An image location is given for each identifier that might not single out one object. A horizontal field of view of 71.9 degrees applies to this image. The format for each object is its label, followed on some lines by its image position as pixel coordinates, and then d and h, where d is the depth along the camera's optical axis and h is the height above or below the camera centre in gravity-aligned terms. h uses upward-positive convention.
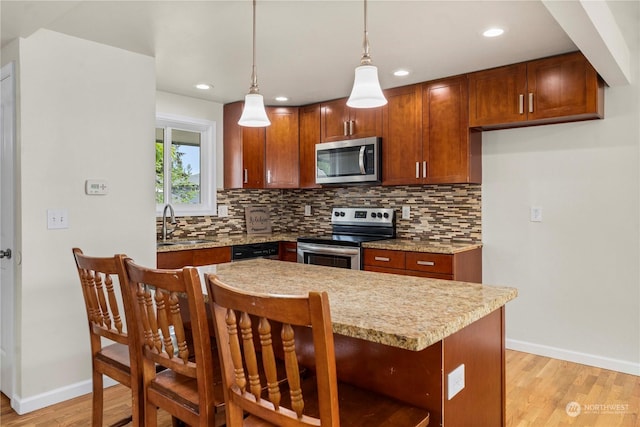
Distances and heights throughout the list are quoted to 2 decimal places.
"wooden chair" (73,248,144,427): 1.62 -0.51
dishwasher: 4.00 -0.42
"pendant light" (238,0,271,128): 2.13 +0.48
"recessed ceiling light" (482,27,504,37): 2.55 +1.02
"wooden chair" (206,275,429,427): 0.97 -0.42
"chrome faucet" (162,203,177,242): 3.95 -0.14
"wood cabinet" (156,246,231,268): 3.43 -0.42
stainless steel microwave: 3.96 +0.41
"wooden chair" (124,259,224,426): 1.32 -0.48
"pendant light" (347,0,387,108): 1.79 +0.50
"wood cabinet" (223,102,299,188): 4.48 +0.56
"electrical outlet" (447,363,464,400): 1.31 -0.54
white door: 2.56 -0.14
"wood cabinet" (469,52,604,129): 2.94 +0.79
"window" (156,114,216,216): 4.22 +0.41
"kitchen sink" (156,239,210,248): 3.62 -0.32
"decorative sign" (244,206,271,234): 4.80 -0.14
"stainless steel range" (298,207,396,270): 3.80 -0.30
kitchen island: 1.20 -0.41
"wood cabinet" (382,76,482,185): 3.51 +0.57
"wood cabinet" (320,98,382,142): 4.04 +0.80
